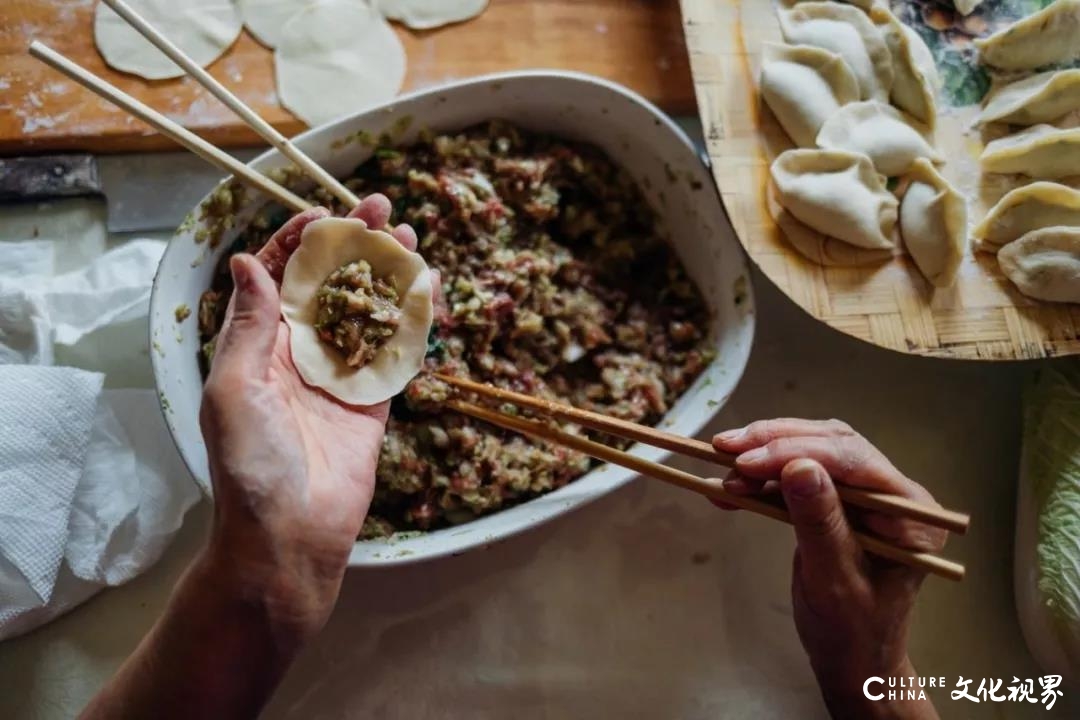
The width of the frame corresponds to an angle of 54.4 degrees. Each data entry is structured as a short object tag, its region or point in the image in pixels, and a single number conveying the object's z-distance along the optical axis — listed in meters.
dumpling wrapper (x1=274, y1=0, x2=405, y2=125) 0.59
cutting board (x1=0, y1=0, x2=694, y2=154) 0.58
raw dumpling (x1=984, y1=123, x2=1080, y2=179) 0.55
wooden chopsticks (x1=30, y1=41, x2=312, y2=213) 0.43
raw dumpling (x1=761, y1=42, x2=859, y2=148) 0.56
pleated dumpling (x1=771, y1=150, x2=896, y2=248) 0.53
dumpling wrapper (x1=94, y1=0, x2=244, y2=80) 0.59
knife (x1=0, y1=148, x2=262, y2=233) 0.58
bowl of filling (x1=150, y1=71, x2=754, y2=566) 0.51
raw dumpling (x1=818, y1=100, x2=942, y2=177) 0.56
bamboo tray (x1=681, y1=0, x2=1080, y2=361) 0.54
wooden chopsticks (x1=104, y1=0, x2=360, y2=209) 0.47
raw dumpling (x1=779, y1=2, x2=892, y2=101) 0.57
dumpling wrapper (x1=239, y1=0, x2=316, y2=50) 0.60
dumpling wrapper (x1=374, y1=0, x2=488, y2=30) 0.61
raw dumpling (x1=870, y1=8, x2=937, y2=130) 0.57
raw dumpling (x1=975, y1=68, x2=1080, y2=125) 0.56
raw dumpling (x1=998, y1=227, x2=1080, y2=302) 0.53
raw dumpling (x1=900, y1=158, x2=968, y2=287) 0.54
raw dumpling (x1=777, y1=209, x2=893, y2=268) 0.54
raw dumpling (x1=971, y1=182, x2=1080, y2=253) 0.54
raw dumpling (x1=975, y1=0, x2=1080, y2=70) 0.58
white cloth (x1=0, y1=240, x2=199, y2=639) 0.51
